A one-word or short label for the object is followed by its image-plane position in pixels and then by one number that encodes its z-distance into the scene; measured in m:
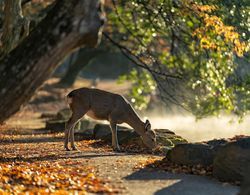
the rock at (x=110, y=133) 18.69
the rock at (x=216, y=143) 13.63
